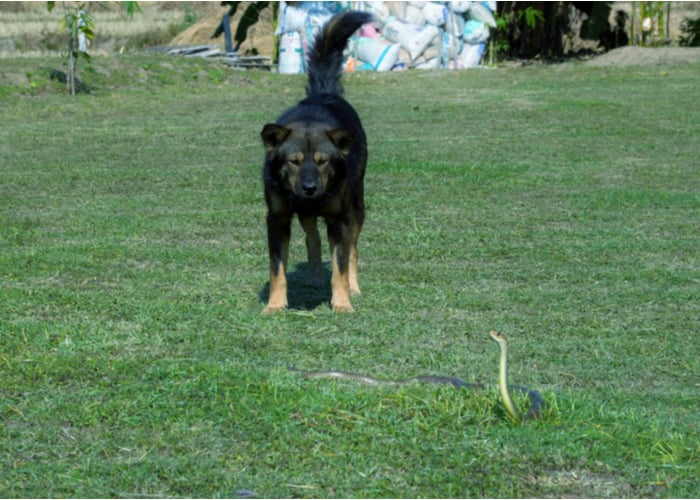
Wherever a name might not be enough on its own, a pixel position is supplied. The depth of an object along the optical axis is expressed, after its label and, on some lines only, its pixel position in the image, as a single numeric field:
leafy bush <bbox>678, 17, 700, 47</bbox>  56.07
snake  7.66
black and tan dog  11.86
